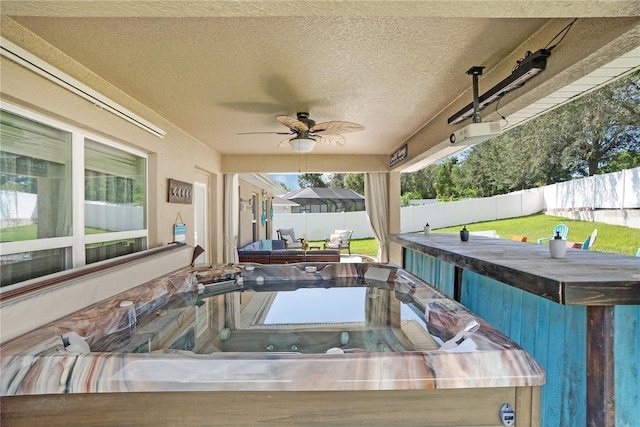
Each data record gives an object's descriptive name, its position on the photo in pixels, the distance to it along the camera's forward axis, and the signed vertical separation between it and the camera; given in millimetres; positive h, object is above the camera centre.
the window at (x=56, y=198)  2027 +97
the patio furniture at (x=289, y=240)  9883 -895
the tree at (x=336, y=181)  29688 +2944
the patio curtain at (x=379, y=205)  6672 +159
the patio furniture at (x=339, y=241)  9523 -865
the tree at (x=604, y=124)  10188 +3074
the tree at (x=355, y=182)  25406 +2411
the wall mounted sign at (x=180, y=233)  4188 -282
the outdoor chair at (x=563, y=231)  7050 -377
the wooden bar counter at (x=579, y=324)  1357 -542
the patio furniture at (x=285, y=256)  5984 -830
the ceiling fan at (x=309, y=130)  3297 +896
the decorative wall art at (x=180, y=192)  4060 +265
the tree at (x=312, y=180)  29583 +2965
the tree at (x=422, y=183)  24359 +2251
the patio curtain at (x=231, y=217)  6285 -114
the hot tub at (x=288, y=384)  1230 -655
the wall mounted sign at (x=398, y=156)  5383 +1014
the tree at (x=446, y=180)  21969 +2259
